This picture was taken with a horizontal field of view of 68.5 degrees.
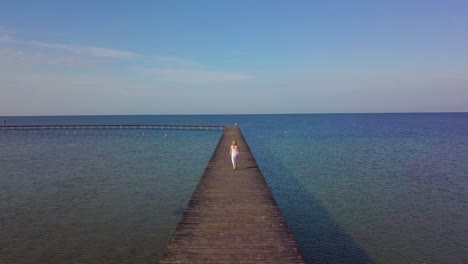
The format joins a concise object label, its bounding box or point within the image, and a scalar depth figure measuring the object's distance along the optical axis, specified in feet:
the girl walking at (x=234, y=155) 60.38
